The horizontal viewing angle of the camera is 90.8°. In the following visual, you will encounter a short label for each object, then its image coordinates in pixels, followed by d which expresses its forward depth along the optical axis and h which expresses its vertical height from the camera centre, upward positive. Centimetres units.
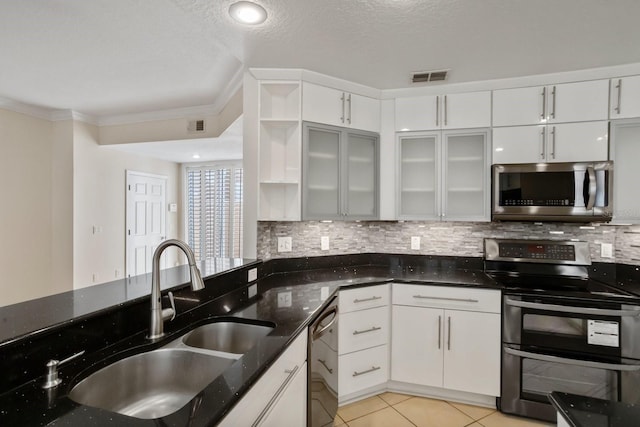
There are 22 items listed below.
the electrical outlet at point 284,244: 272 -31
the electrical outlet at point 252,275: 226 -49
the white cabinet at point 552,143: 240 +53
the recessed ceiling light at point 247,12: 170 +109
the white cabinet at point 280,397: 94 -67
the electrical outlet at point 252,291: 198 -55
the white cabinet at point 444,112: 266 +85
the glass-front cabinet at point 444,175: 268 +30
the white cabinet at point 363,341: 229 -100
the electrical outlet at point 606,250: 254 -32
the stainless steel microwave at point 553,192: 233 +14
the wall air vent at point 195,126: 402 +104
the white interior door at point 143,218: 501 -19
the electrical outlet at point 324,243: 290 -32
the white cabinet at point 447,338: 228 -97
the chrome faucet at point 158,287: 117 -30
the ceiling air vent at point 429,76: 250 +108
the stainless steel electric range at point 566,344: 197 -88
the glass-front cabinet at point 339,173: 259 +30
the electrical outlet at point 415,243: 299 -32
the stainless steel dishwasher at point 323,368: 156 -88
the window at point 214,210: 574 -5
